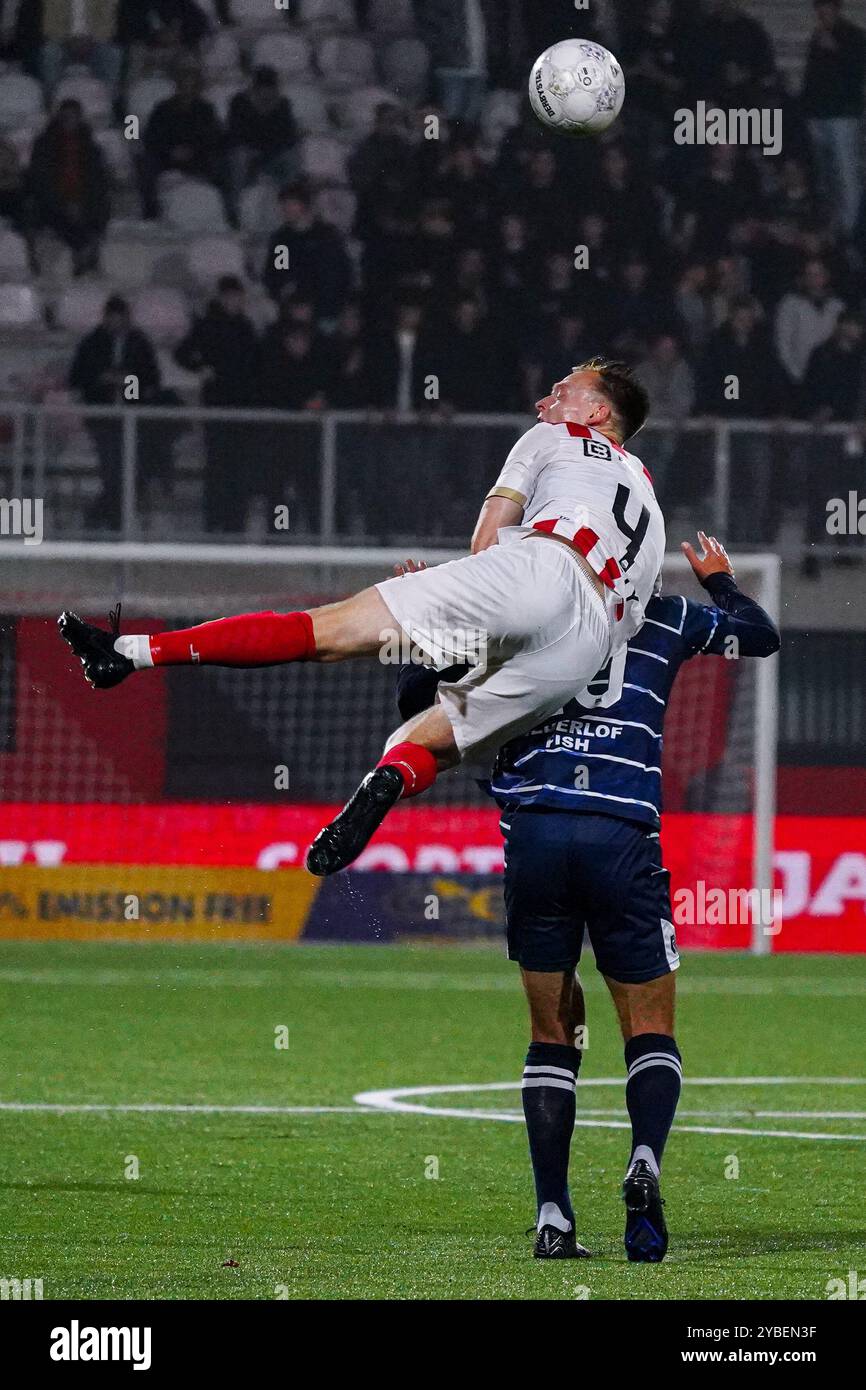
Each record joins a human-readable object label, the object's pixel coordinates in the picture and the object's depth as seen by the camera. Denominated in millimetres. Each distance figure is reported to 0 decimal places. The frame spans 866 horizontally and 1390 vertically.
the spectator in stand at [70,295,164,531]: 18750
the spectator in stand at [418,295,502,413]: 18703
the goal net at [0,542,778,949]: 16516
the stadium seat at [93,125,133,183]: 20609
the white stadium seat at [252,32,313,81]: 21297
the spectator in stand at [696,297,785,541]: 19312
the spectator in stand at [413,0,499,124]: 21094
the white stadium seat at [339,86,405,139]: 21141
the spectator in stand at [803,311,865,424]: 19281
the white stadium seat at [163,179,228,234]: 20453
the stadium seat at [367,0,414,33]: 21484
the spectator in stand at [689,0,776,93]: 20859
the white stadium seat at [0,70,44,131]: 20516
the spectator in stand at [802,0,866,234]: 20781
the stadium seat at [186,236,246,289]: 20281
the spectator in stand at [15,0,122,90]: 20891
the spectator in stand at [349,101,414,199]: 20156
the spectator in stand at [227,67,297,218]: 20500
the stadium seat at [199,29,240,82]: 20953
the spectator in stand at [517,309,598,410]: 18984
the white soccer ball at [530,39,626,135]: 9469
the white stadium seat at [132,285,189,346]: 19719
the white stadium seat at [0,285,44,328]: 19656
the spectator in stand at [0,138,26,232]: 20000
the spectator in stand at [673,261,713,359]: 19562
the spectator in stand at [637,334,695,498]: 19344
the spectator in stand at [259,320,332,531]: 18719
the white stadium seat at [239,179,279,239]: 20391
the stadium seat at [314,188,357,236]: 20234
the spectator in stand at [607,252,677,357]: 19281
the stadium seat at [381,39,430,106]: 21234
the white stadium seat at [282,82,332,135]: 21109
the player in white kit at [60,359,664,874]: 5844
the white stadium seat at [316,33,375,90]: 21438
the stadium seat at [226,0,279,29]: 21406
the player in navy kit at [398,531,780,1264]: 5805
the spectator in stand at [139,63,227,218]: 20500
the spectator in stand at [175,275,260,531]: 18859
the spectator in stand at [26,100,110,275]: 20000
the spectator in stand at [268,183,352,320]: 19344
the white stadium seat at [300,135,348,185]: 20609
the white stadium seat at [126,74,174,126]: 20781
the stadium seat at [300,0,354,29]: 21641
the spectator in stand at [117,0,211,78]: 21000
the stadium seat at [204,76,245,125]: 20609
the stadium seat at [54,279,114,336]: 19656
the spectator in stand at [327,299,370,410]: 18828
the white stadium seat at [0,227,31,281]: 19969
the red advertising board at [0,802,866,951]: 16500
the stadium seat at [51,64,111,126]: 20703
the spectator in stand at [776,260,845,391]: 19562
